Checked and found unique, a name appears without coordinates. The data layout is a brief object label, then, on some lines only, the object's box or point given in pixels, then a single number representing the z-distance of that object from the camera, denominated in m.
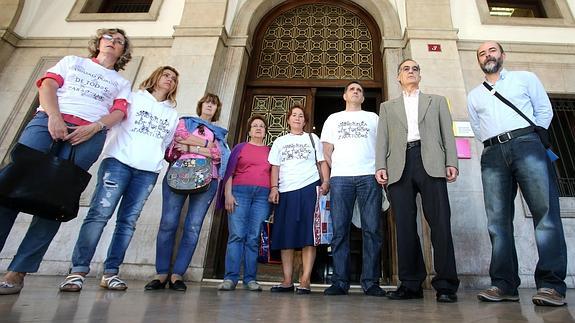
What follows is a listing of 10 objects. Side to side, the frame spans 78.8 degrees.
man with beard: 2.35
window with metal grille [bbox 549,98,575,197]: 5.21
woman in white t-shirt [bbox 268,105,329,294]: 3.22
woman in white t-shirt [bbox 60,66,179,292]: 2.65
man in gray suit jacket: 2.56
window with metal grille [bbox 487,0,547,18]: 6.71
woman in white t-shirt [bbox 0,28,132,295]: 2.22
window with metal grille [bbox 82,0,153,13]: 7.08
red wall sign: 5.35
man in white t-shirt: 2.97
